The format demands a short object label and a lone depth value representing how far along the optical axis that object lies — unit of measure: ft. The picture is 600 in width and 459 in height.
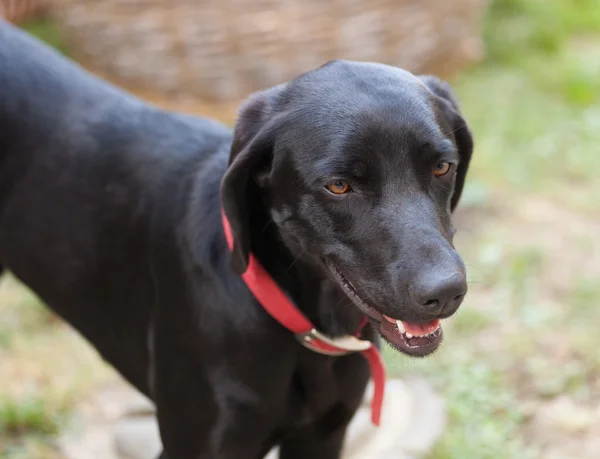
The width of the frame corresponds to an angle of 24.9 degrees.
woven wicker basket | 6.05
